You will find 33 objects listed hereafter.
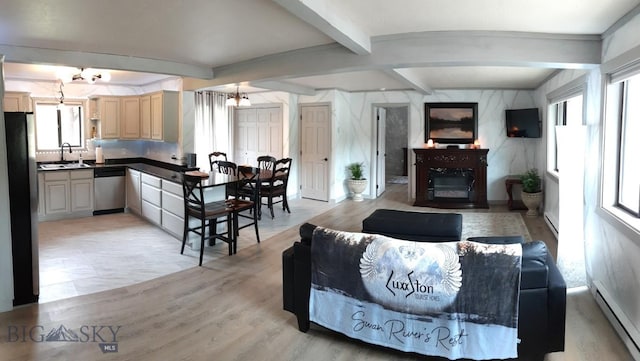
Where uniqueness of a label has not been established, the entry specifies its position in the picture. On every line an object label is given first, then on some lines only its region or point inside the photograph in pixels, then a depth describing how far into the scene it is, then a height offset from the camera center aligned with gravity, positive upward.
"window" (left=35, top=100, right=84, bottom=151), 7.09 +0.39
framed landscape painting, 8.18 +0.53
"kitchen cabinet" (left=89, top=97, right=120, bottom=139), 7.20 +0.57
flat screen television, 7.38 +0.48
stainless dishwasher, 7.02 -0.71
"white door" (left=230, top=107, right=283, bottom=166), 8.79 +0.31
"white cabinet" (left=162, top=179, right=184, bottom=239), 5.38 -0.80
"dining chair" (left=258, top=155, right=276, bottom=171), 7.75 -0.27
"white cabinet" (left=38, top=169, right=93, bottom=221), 6.51 -0.75
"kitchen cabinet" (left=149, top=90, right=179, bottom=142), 6.76 +0.53
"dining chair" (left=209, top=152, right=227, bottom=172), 8.00 -0.20
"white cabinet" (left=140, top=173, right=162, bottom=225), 6.00 -0.74
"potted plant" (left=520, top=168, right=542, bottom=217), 7.04 -0.71
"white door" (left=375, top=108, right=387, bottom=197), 9.05 +0.00
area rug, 6.04 -1.16
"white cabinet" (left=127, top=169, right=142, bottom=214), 6.77 -0.73
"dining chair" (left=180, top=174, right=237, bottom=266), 4.57 -0.72
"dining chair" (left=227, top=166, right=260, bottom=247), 5.02 -0.65
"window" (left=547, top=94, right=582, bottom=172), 5.80 +0.50
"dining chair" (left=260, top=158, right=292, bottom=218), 6.91 -0.64
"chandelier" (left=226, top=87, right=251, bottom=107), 6.80 +0.77
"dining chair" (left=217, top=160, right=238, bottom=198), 6.90 -0.35
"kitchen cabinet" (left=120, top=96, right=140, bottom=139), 7.32 +0.51
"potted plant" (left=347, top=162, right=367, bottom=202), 8.66 -0.68
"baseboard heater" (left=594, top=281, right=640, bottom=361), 2.81 -1.26
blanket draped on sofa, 2.50 -0.89
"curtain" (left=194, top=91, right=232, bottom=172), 8.24 +0.46
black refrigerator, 3.51 -0.48
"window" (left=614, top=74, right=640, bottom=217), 3.35 +0.03
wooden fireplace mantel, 7.95 -0.40
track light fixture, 5.45 +1.01
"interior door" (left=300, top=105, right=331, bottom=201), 8.47 -0.03
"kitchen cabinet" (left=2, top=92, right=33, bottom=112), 6.50 +0.71
